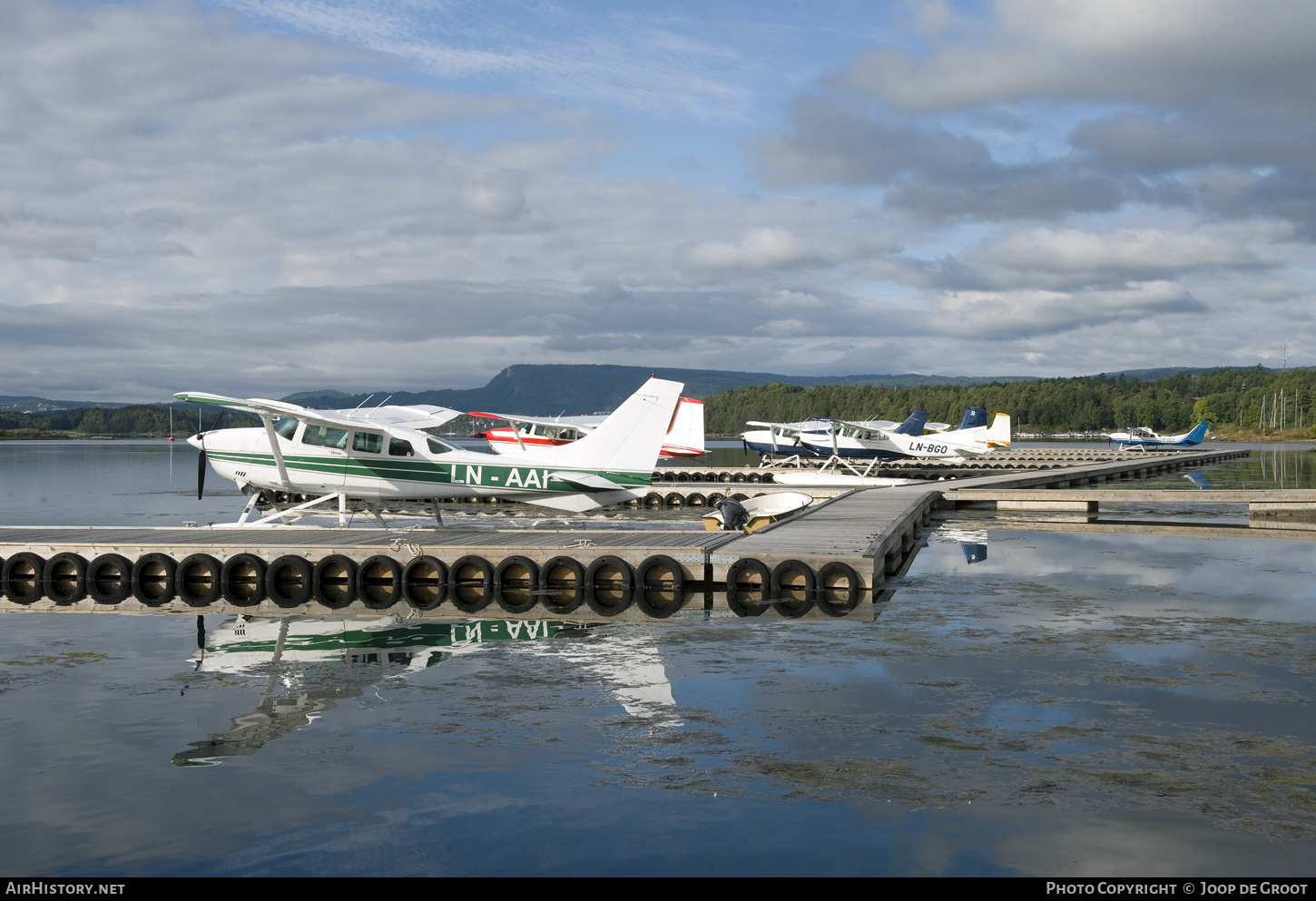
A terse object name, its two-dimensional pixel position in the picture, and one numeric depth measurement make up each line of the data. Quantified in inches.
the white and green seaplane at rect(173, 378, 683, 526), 581.3
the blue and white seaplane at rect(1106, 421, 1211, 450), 3280.0
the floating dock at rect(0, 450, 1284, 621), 454.3
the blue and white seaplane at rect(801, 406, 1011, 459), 1536.7
